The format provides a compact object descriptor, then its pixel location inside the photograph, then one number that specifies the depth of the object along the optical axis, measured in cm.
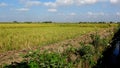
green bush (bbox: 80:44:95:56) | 315
